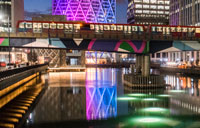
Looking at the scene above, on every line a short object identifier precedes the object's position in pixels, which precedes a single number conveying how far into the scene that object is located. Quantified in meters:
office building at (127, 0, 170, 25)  197.75
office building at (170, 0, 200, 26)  123.50
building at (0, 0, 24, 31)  140.88
